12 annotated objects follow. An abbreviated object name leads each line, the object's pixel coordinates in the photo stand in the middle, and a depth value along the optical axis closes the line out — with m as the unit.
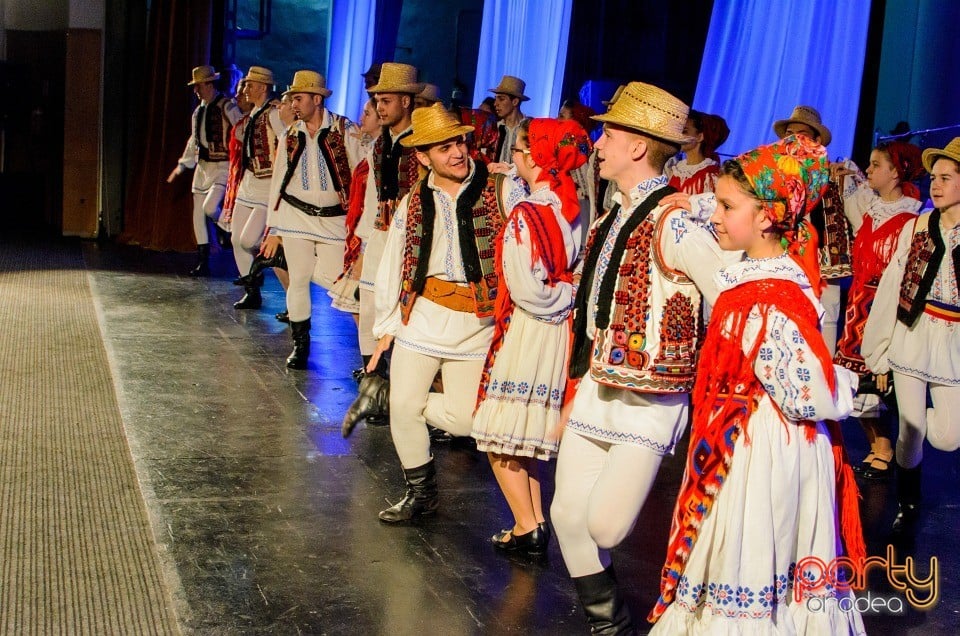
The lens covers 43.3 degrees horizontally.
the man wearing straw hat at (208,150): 9.59
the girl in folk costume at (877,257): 4.85
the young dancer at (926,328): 4.18
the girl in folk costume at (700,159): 6.42
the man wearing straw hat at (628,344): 2.81
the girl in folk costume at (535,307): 3.46
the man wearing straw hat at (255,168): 7.47
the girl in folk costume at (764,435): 2.41
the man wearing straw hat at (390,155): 5.59
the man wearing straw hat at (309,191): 6.41
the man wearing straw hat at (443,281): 3.87
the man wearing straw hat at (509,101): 8.71
